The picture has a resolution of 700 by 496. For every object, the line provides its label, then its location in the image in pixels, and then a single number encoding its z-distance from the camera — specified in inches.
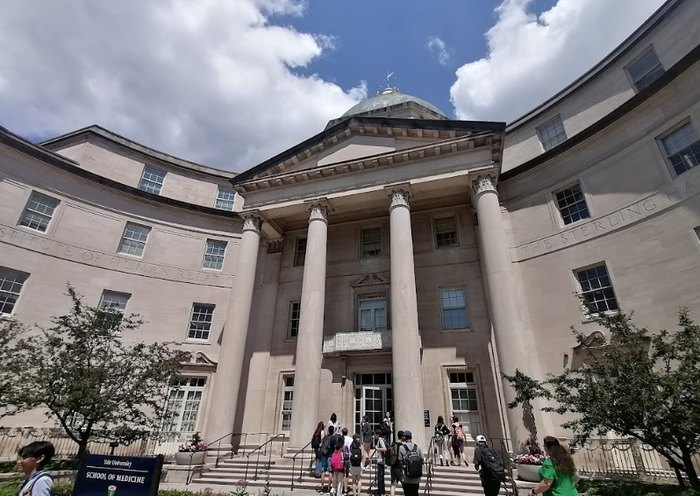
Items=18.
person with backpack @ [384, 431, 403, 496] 355.3
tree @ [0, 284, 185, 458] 478.9
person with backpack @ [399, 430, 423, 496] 316.2
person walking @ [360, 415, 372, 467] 502.0
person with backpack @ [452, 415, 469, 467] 539.4
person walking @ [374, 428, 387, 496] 398.4
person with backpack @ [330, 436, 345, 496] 410.6
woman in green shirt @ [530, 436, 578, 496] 191.8
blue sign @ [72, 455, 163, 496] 233.3
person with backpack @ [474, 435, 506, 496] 304.5
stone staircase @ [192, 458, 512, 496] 435.8
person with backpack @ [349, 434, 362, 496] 398.3
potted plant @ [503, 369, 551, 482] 423.5
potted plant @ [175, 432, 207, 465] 548.4
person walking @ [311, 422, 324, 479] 480.9
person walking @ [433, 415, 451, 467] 558.9
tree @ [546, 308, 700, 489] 337.7
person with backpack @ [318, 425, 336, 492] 441.7
